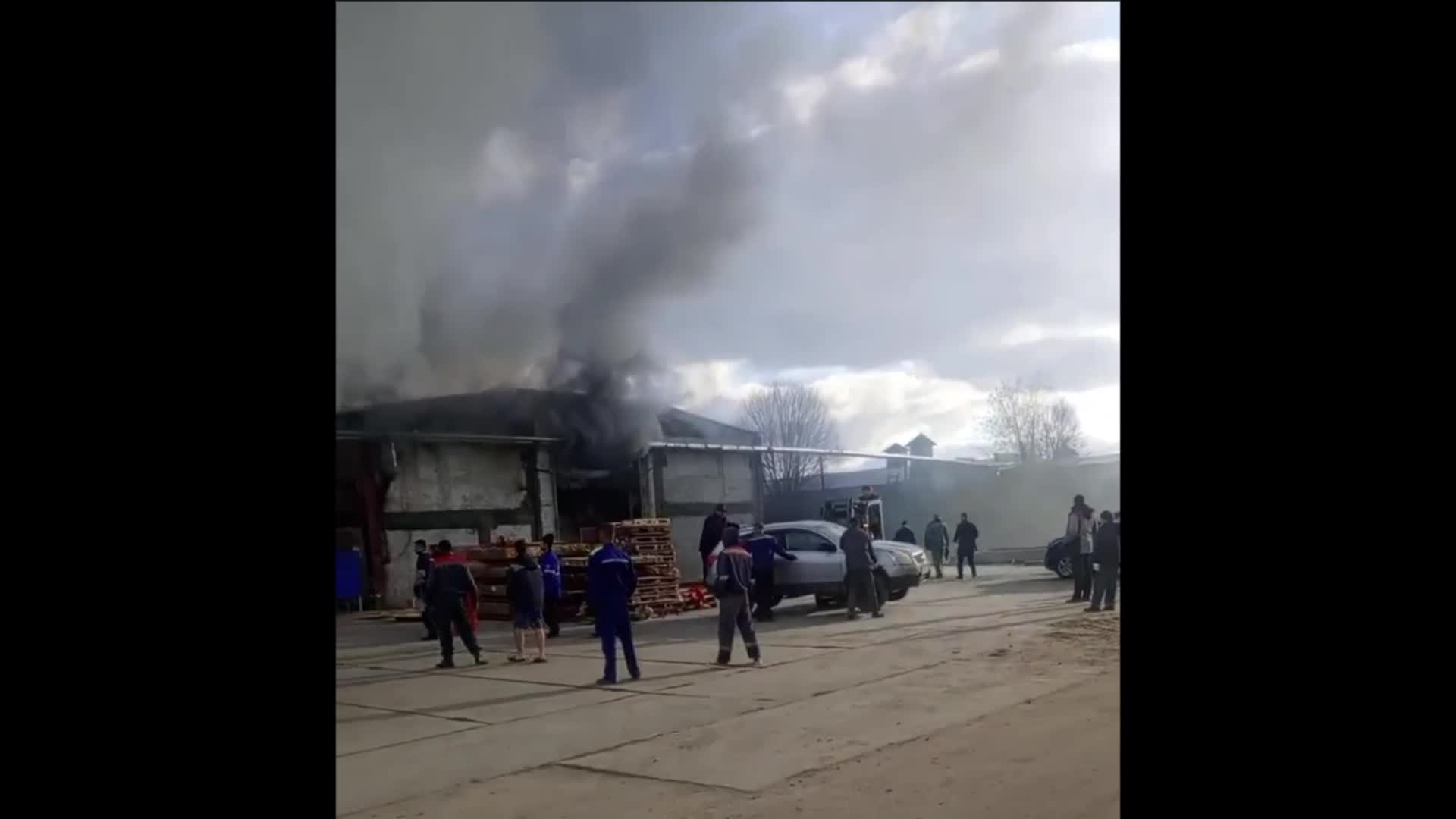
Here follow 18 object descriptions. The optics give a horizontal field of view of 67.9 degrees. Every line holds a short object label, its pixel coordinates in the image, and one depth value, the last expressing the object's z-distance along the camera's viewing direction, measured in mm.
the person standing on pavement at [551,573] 10508
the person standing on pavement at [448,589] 9422
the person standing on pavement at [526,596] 9703
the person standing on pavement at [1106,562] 11750
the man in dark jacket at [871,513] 16359
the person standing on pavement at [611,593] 8359
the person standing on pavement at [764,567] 12297
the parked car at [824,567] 13320
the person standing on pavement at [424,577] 10885
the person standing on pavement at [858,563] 12383
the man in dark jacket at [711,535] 10969
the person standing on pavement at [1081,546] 12141
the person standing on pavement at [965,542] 16531
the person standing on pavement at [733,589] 8992
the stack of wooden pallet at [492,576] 13352
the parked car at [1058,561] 14828
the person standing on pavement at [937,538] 16859
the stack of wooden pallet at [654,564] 13805
